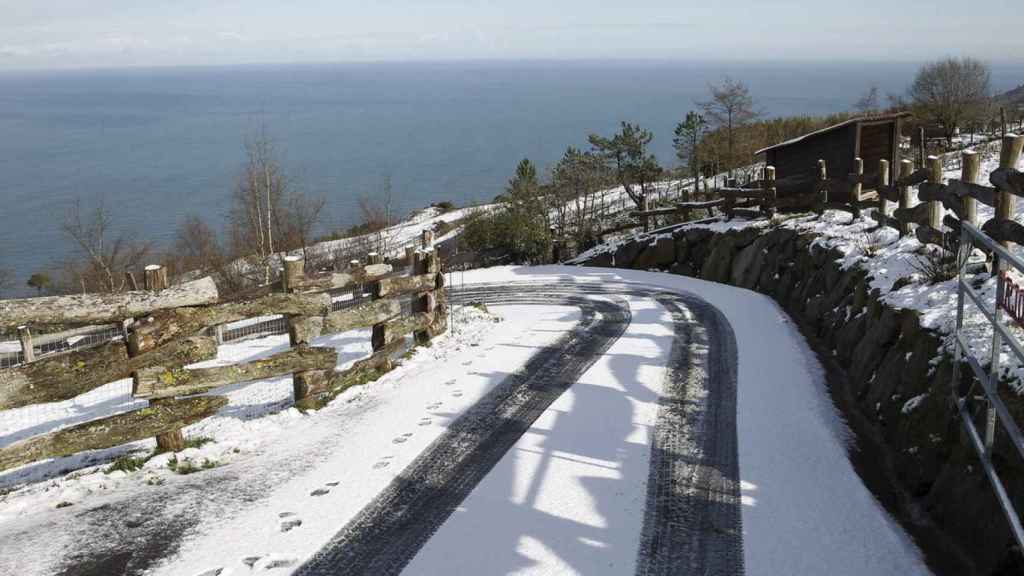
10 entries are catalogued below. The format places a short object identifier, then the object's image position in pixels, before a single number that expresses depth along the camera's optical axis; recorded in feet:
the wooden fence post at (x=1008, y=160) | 29.09
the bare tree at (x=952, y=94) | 139.03
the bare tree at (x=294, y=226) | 152.96
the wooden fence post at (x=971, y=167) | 33.82
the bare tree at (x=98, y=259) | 122.21
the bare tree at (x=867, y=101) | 196.11
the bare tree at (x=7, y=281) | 163.08
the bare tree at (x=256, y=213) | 125.49
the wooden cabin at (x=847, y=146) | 86.22
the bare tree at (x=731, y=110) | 153.07
